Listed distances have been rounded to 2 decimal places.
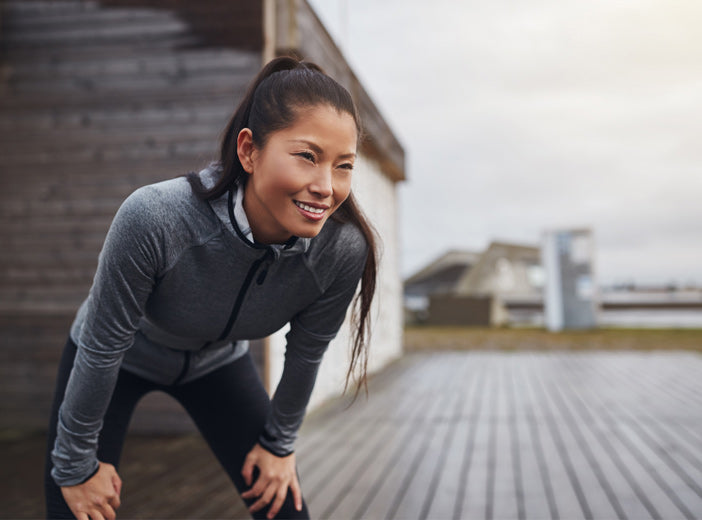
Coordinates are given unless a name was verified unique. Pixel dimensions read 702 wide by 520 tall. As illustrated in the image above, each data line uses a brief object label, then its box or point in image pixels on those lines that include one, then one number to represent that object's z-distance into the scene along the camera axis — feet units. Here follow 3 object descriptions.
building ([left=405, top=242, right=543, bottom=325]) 47.75
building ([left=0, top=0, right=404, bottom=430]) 14.35
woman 3.56
